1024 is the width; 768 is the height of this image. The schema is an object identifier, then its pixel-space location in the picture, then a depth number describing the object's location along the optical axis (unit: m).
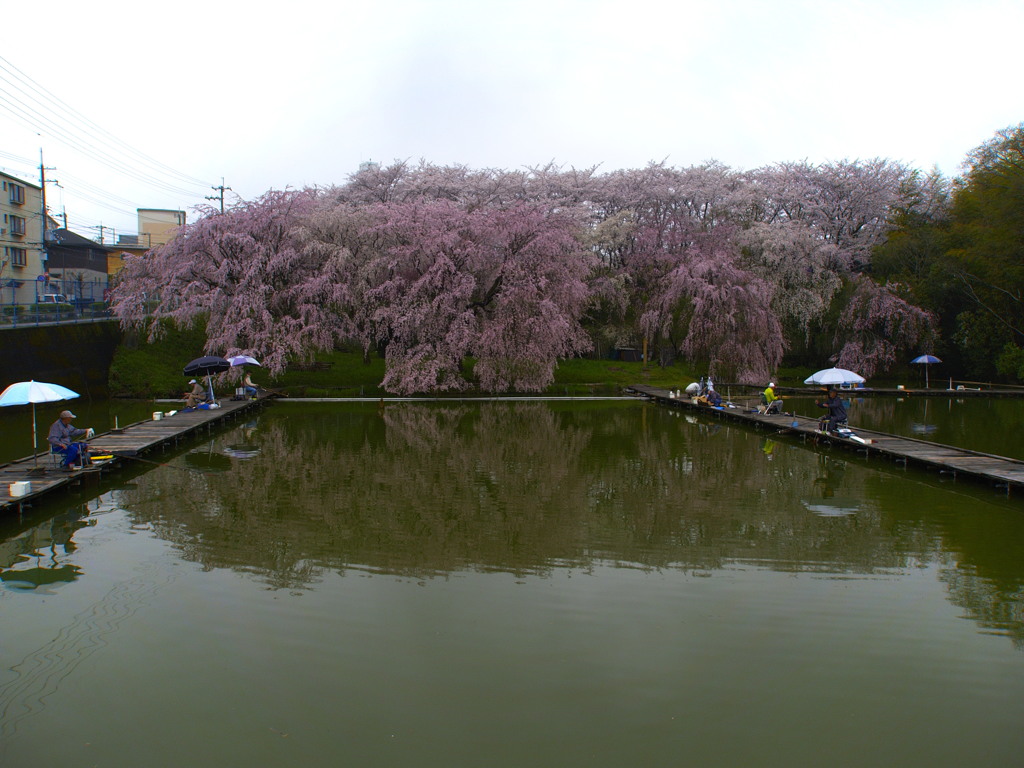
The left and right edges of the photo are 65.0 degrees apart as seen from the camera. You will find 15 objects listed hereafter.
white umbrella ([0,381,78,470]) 13.73
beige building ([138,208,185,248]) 77.19
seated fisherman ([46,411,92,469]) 14.74
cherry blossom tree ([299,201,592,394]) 32.88
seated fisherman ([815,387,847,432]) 20.30
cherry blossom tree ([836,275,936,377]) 39.53
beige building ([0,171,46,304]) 50.50
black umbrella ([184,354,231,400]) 26.38
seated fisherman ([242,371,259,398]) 30.39
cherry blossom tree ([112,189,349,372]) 32.69
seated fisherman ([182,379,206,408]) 26.48
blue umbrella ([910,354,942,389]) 38.06
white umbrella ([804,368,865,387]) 21.75
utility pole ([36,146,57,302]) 47.53
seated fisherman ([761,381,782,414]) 25.55
